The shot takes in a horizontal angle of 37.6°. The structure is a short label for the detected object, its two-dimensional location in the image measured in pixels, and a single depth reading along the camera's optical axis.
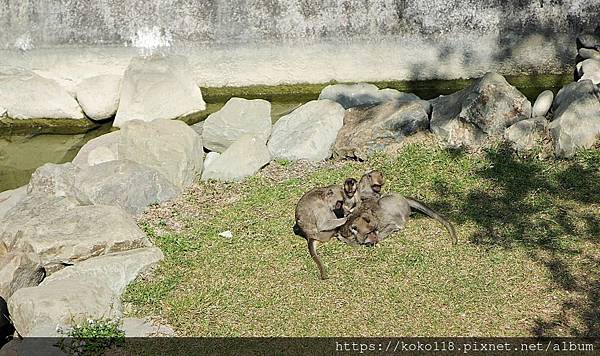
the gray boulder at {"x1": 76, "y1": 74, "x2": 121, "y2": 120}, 12.58
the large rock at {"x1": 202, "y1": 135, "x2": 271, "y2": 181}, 9.84
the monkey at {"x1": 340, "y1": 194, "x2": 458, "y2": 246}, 7.86
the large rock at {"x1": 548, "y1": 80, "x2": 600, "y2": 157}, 9.22
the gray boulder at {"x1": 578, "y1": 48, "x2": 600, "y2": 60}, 11.41
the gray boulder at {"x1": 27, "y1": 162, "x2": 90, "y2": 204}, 9.34
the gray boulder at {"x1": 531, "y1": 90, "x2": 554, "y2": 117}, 9.91
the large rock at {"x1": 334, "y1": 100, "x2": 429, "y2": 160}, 9.89
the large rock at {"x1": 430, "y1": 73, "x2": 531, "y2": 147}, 9.73
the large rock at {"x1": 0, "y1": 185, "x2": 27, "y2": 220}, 9.60
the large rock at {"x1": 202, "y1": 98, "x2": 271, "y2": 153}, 10.59
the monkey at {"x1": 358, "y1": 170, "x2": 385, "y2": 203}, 8.26
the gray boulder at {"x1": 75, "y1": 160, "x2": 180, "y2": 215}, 9.13
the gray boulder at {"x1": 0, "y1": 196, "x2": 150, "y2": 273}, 7.98
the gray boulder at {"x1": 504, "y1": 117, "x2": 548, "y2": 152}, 9.40
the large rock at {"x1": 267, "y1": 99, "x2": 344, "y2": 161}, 10.12
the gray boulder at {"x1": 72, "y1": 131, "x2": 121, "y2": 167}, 10.23
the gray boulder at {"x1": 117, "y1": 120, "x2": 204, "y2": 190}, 9.66
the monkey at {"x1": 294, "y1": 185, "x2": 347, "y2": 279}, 8.00
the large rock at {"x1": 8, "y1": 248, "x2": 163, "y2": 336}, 6.99
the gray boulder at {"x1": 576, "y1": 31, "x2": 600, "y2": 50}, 11.82
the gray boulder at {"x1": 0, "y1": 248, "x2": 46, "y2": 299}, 7.65
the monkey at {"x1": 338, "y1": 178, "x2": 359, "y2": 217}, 8.04
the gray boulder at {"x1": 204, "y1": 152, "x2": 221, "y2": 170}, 10.17
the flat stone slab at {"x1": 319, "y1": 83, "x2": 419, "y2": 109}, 11.18
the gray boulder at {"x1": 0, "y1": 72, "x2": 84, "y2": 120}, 12.76
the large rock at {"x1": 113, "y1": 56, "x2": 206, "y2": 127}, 12.17
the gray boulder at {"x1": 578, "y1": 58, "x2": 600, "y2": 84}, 10.79
